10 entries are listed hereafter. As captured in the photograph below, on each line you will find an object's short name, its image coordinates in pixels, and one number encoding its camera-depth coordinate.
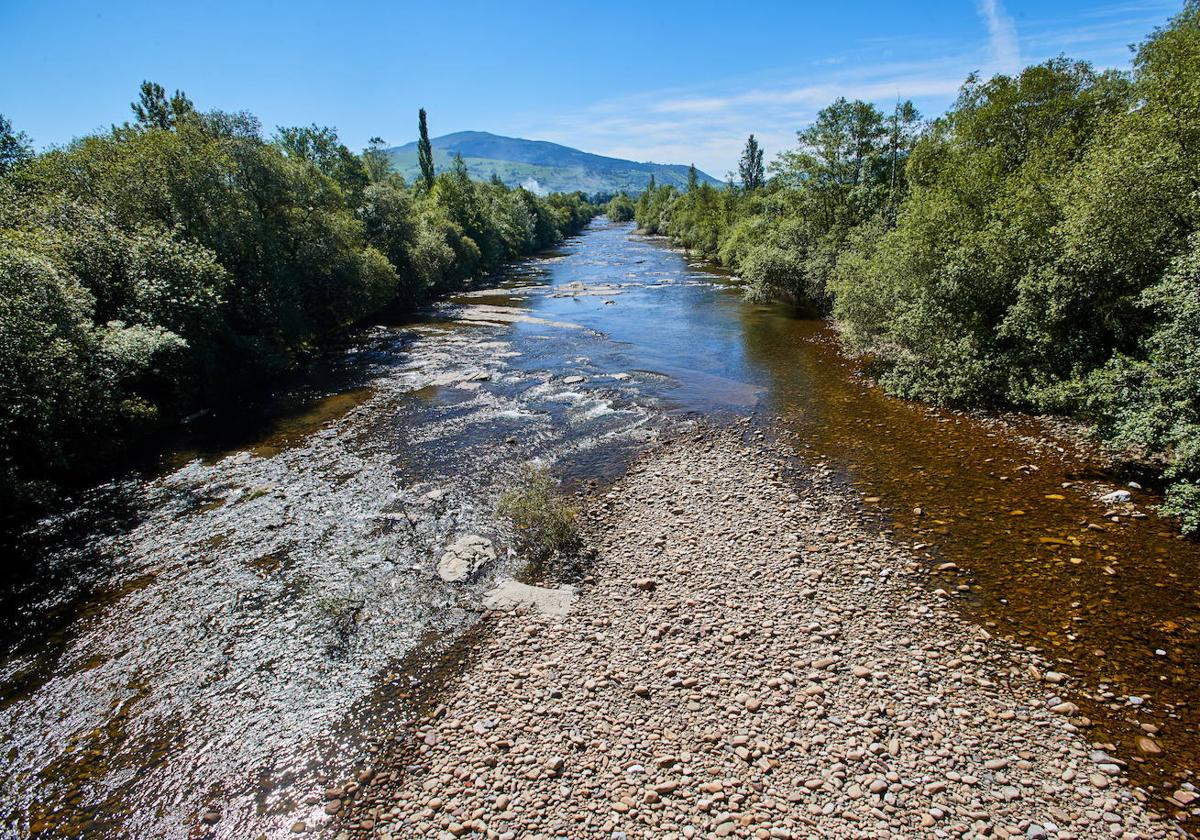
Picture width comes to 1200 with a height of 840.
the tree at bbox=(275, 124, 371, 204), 63.69
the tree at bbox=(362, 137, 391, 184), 89.06
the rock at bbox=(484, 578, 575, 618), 12.08
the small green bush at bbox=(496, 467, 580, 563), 14.08
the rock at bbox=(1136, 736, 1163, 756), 8.02
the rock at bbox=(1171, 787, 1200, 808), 7.31
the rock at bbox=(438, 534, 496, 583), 13.57
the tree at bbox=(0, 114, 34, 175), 37.25
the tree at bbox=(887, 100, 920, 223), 38.50
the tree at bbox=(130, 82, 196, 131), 58.44
